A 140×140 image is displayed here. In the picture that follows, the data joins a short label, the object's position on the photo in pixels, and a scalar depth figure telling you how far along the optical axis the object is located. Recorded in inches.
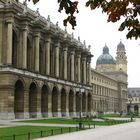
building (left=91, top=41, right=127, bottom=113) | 6599.4
